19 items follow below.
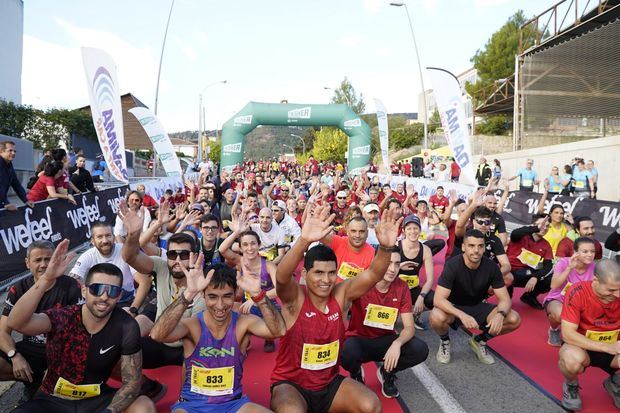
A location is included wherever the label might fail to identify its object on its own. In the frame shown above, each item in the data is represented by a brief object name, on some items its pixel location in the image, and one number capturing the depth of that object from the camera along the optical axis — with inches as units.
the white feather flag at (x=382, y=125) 921.5
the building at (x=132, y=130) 2121.8
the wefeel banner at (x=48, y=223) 259.4
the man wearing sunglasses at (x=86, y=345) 119.8
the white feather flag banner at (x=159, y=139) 601.6
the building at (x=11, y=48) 1360.7
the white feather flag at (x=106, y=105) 438.9
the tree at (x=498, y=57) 1695.4
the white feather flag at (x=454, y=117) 410.0
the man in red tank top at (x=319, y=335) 128.6
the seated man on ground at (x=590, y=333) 146.6
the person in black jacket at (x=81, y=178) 418.6
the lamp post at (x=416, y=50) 824.9
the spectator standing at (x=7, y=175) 282.8
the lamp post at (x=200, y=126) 1546.5
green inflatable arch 1080.8
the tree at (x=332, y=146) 2003.0
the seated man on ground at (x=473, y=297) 183.5
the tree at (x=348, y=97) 2783.0
